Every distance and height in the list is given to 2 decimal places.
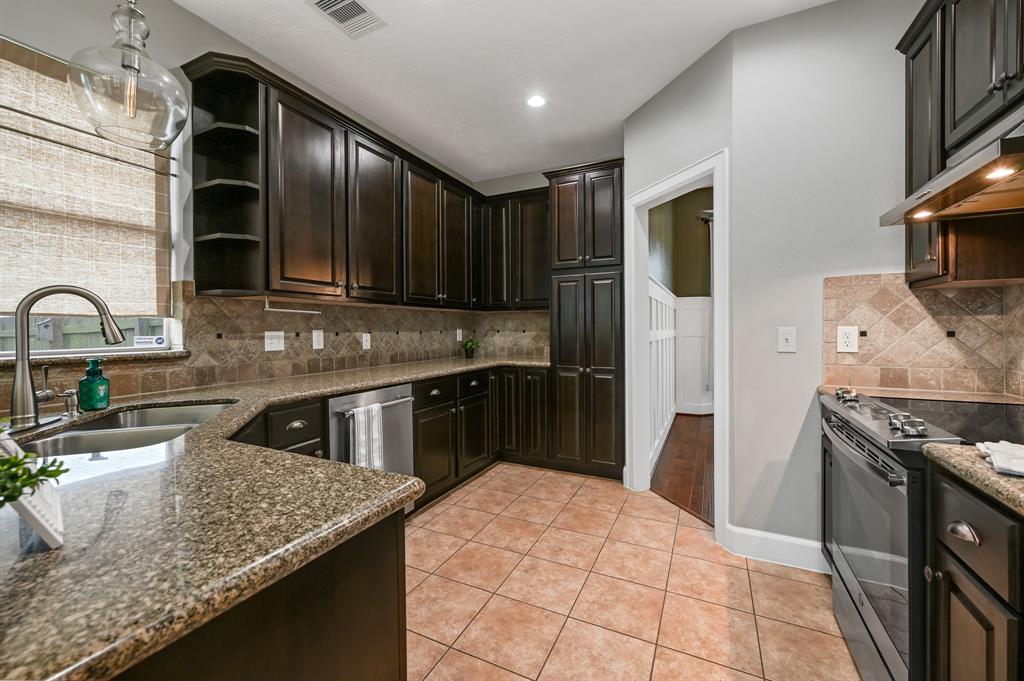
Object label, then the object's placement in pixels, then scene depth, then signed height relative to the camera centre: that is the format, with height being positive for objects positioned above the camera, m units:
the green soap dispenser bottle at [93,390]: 1.63 -0.20
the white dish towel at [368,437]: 2.36 -0.57
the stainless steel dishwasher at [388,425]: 2.29 -0.51
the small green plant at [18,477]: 0.50 -0.17
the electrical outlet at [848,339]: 2.10 -0.02
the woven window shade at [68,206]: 1.68 +0.58
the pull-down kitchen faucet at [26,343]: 1.32 -0.01
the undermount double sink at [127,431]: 1.39 -0.34
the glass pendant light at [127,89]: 1.14 +0.70
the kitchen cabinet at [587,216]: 3.36 +0.98
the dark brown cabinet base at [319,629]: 0.54 -0.44
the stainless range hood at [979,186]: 1.10 +0.46
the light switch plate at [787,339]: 2.20 -0.02
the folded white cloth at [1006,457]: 0.93 -0.28
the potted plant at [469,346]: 4.17 -0.09
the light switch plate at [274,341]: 2.61 -0.02
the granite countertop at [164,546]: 0.42 -0.29
